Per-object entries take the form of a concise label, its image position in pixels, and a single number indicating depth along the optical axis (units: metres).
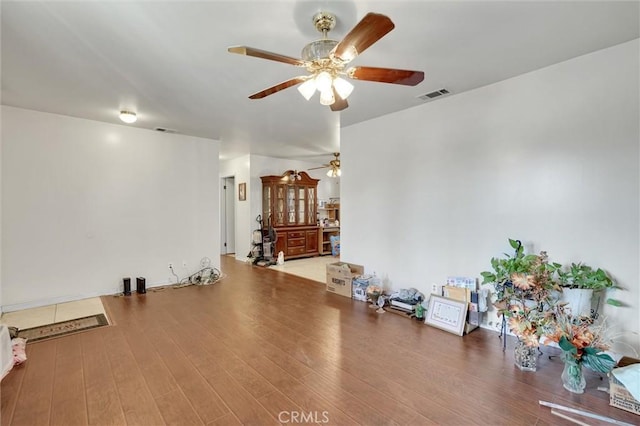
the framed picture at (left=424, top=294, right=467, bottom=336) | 3.26
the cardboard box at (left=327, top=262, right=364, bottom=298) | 4.61
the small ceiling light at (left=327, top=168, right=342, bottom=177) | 7.20
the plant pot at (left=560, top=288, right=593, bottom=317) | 2.56
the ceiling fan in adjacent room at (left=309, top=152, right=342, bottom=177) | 7.14
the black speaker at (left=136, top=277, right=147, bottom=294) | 4.83
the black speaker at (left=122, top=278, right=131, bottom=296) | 4.73
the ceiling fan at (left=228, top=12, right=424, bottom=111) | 1.84
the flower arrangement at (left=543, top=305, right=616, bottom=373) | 2.12
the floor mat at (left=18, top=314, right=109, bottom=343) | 3.21
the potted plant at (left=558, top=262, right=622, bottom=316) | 2.55
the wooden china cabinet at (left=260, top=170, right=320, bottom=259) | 7.60
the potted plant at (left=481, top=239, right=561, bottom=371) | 2.40
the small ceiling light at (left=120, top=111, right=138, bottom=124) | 4.06
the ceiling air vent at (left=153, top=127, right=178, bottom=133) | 5.00
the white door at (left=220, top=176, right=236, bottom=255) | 8.77
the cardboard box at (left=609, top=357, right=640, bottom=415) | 1.98
